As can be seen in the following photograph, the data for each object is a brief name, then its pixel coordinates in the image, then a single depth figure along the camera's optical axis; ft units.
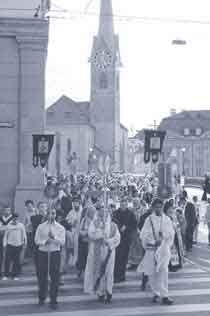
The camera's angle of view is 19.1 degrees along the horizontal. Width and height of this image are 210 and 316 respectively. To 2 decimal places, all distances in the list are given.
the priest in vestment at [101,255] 34.50
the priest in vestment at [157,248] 33.73
